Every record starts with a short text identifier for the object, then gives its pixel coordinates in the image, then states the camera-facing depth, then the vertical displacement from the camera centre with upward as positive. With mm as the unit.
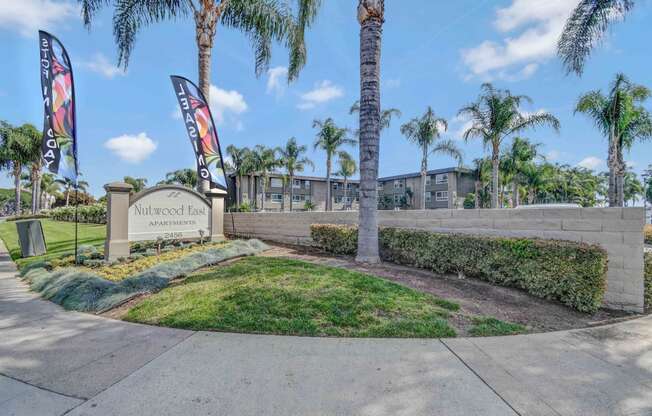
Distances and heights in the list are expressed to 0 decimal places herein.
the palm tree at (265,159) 36844 +6105
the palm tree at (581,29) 9023 +5485
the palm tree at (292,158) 36031 +6116
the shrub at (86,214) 26489 -541
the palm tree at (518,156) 29641 +5415
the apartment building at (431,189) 41469 +3226
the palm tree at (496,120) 18031 +5466
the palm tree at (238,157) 37438 +6407
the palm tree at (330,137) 30312 +7225
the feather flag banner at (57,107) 7699 +2636
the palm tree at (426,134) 25141 +6428
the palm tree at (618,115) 15625 +5091
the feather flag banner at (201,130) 10891 +2905
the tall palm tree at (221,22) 11484 +7394
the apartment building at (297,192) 41531 +2642
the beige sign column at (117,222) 8281 -360
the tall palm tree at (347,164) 31062 +4829
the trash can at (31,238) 10555 -1040
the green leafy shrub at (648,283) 5492 -1296
